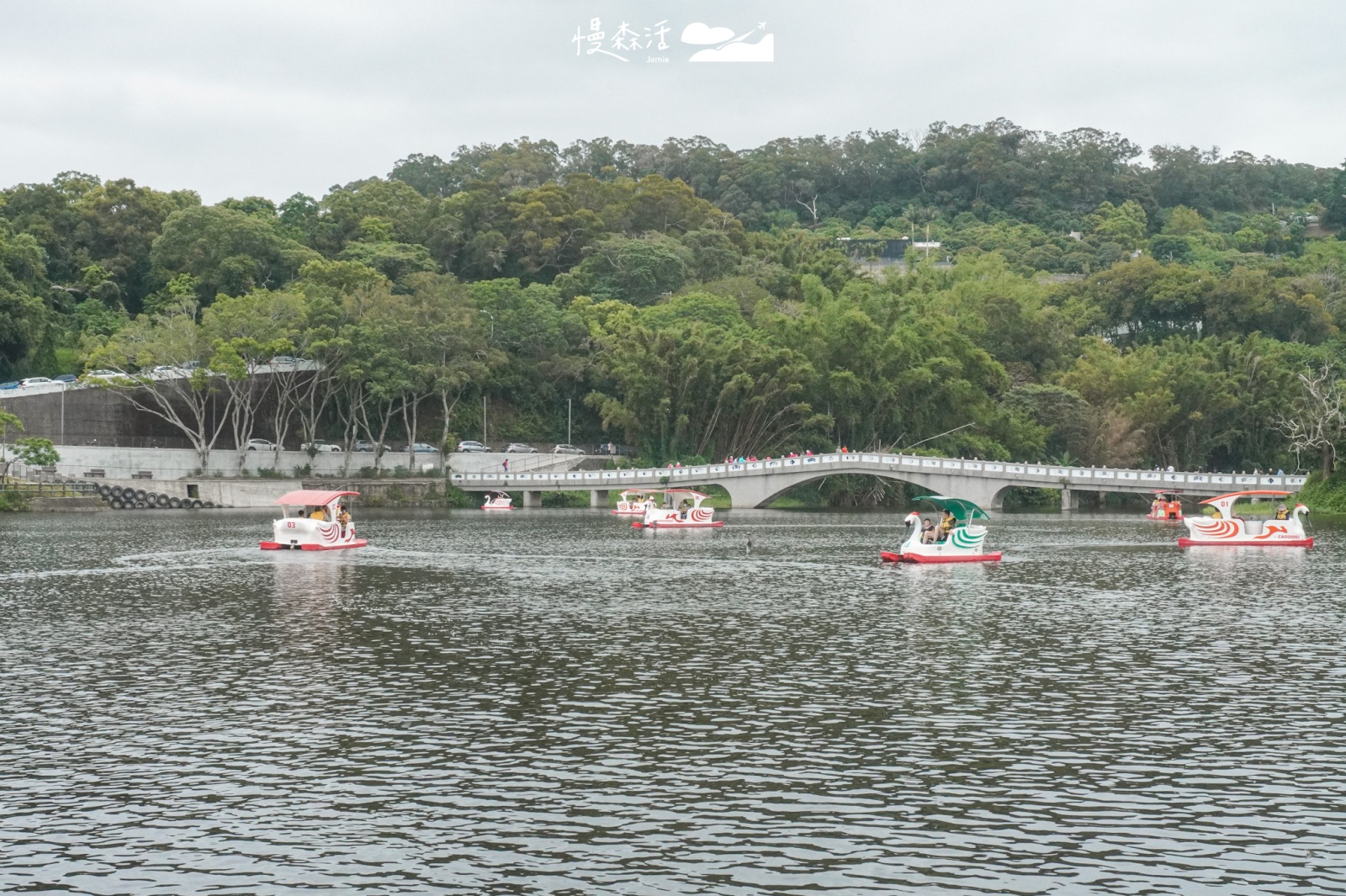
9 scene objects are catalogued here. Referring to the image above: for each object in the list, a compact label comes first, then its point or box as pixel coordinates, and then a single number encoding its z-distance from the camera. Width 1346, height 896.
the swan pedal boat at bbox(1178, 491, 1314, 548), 62.72
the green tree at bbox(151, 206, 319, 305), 116.50
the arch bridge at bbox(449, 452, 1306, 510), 89.94
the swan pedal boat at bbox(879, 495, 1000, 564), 52.47
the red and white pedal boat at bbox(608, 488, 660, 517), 85.31
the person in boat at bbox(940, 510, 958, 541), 53.12
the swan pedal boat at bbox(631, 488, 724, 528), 74.75
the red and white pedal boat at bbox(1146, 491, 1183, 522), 85.39
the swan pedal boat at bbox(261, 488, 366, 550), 57.72
